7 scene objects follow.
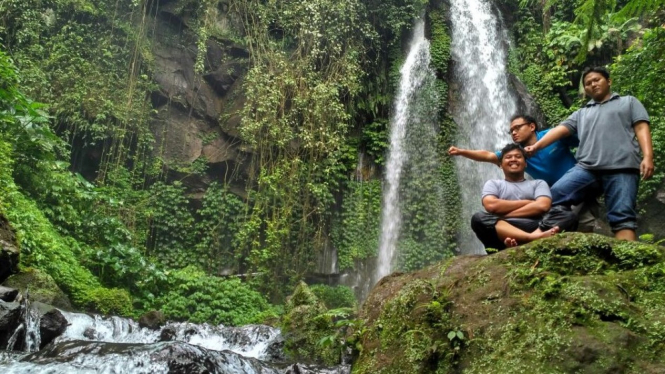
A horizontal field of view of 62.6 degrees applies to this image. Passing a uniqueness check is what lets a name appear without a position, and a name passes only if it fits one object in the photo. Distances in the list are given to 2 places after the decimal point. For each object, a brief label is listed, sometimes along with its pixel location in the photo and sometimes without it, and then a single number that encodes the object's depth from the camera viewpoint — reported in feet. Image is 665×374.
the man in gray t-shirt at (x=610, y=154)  12.30
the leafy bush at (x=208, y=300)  33.63
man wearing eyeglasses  13.88
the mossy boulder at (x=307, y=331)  21.27
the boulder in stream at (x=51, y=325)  19.76
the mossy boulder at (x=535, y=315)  8.29
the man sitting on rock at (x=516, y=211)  12.03
